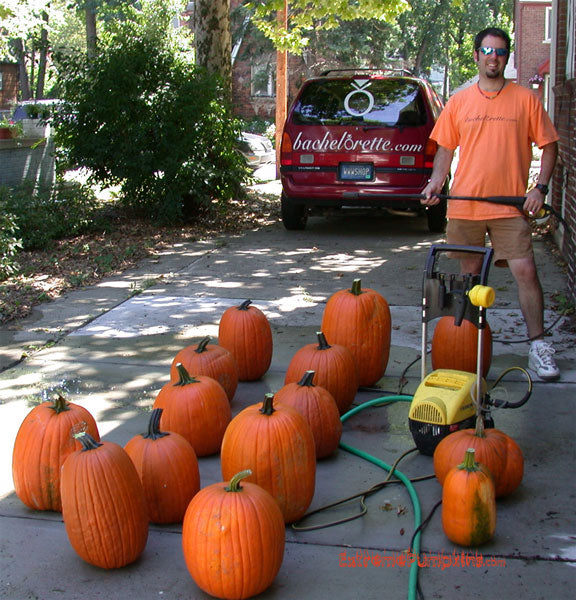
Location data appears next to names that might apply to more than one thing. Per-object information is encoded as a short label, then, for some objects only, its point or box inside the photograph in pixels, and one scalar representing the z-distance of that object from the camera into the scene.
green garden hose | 2.99
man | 5.07
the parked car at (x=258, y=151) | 22.48
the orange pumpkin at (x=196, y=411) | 4.07
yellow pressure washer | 3.82
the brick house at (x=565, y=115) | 7.09
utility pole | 18.53
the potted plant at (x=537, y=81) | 34.22
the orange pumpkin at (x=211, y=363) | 4.64
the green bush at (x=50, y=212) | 9.82
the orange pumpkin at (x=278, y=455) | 3.46
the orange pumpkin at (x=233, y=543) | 2.91
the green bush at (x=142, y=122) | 10.92
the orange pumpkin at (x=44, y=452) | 3.58
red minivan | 9.82
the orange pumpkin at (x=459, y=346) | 4.97
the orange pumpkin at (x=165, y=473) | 3.45
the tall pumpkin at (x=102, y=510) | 3.11
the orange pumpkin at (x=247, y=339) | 5.23
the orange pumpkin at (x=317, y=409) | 3.99
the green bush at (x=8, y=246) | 8.19
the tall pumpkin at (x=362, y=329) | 5.07
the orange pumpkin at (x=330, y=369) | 4.50
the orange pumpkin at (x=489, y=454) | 3.54
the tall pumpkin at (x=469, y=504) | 3.20
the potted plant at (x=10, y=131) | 13.80
